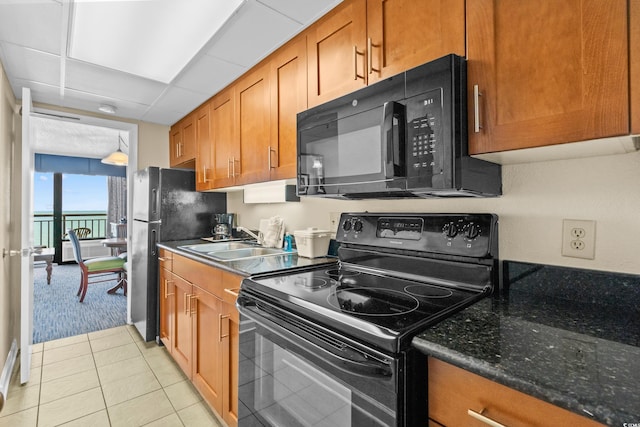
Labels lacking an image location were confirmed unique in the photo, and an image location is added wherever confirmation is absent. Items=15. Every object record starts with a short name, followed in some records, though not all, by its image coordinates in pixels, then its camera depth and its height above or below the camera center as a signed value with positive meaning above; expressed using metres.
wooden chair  4.16 -0.68
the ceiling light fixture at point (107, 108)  2.78 +1.00
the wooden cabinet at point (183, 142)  2.91 +0.76
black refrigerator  2.69 -0.05
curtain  7.41 +0.42
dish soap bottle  2.15 -0.19
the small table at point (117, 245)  4.42 -0.43
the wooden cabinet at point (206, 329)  1.57 -0.70
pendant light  4.44 +0.85
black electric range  0.75 -0.30
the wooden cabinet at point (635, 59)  0.68 +0.35
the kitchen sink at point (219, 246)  2.46 -0.25
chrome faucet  2.44 -0.17
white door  2.01 -0.14
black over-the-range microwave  0.94 +0.27
